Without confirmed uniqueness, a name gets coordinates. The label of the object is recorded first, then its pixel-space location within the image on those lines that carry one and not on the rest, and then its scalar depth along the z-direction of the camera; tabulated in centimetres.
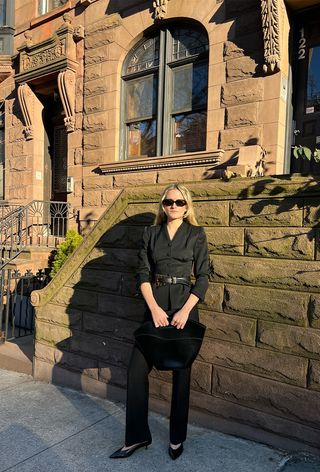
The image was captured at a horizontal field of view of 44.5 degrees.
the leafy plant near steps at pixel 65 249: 730
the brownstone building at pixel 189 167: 296
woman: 283
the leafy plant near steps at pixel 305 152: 271
